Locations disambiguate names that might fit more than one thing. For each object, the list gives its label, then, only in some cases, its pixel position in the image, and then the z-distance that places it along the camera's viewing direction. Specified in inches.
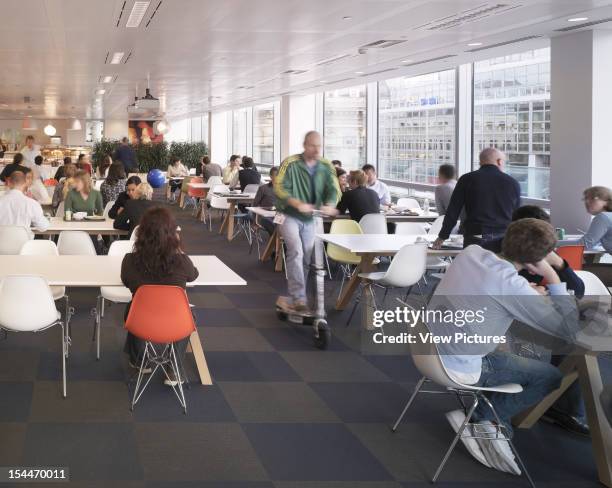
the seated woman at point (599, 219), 260.7
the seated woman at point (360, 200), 360.2
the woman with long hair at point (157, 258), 191.2
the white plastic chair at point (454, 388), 148.1
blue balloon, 833.5
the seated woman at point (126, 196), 340.5
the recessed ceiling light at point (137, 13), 292.1
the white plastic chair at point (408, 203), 433.7
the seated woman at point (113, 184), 421.1
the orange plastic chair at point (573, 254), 235.0
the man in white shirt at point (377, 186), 436.1
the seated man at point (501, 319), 147.7
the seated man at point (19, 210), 311.7
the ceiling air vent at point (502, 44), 364.6
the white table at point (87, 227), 319.9
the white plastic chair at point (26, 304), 187.8
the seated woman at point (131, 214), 315.9
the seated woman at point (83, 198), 355.6
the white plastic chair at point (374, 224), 332.5
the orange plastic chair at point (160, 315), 179.9
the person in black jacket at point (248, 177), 576.7
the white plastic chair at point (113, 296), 227.9
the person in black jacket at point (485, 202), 261.1
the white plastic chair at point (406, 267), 253.0
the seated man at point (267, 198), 437.1
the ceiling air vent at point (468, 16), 287.0
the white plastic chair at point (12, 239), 279.0
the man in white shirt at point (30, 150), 661.3
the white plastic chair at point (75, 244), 271.9
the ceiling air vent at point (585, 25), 317.4
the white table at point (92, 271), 200.4
